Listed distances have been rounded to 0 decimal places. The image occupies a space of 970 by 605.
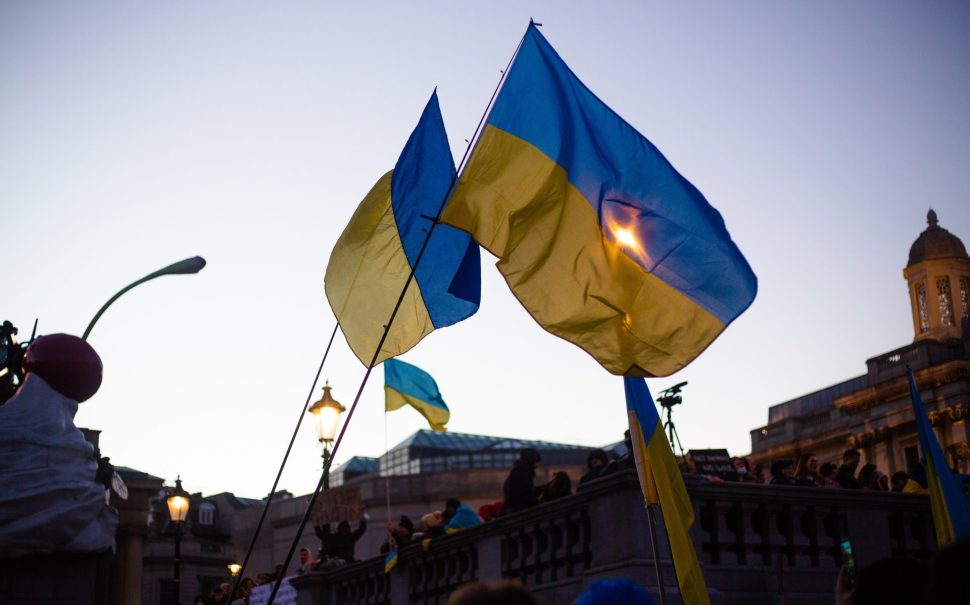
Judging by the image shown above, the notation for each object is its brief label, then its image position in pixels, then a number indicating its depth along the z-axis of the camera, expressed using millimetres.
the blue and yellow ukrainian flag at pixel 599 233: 9164
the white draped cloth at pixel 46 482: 9156
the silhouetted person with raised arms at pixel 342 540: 19484
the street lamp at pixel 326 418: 18250
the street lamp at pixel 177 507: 23141
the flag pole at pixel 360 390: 8155
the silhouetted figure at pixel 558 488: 13500
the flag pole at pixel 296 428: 10316
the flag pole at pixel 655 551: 8883
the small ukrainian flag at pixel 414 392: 16266
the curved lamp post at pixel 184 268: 14844
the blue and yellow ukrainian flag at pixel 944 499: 10781
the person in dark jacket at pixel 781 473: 13484
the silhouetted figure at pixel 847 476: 14109
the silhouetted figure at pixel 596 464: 13055
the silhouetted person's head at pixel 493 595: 3850
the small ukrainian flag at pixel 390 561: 15969
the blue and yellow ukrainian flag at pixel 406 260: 10898
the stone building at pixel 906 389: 52406
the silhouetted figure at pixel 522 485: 13672
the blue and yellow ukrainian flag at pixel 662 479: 9336
